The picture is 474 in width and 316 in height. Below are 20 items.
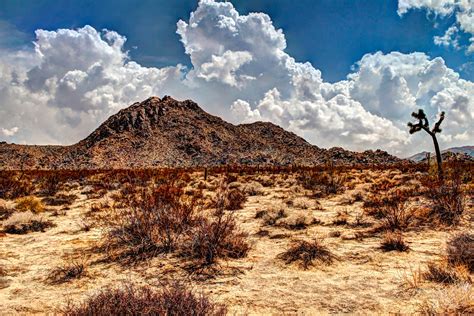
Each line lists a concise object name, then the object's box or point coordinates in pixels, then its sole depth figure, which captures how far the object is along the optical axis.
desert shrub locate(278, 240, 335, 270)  6.18
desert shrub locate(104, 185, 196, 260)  6.82
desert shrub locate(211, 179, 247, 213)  12.57
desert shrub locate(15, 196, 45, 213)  12.41
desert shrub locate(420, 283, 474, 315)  3.75
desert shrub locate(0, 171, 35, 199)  17.09
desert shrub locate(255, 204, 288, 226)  9.65
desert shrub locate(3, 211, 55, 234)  9.36
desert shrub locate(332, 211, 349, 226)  9.38
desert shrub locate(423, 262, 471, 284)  4.85
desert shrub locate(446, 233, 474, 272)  5.42
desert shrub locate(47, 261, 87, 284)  5.63
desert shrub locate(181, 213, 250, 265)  6.27
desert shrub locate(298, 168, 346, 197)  16.19
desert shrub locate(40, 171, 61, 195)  18.22
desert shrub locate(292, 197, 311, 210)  12.27
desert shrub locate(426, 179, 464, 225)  8.60
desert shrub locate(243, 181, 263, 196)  17.33
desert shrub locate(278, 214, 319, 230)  9.09
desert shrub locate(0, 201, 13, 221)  11.60
